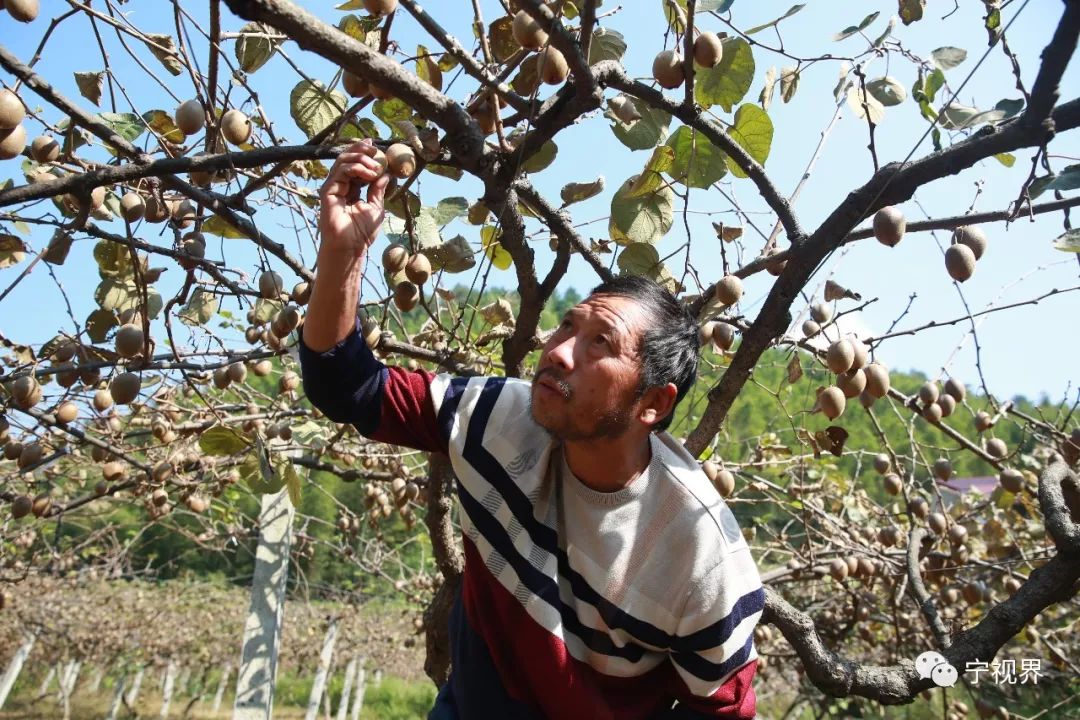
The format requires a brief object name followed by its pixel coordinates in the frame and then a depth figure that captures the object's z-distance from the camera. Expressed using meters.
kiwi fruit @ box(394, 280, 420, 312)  1.35
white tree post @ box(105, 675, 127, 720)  11.01
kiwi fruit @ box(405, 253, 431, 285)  1.33
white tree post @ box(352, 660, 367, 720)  12.07
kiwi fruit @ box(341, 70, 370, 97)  1.19
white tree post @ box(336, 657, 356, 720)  11.98
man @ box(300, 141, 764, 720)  1.09
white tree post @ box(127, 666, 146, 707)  14.09
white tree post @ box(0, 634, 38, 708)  9.73
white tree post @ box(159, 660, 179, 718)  11.78
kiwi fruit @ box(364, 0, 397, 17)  1.03
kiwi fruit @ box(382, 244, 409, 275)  1.33
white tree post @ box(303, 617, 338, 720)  8.01
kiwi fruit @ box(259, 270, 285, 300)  1.56
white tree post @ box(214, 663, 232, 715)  13.27
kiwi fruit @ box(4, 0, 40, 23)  1.18
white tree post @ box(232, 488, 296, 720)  3.52
